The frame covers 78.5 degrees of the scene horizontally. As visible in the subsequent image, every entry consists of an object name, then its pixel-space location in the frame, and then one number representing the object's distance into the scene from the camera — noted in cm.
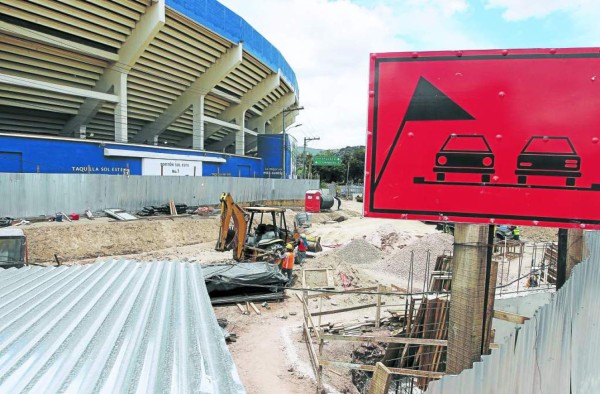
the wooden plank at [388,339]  586
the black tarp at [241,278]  1062
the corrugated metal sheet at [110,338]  259
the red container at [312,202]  3081
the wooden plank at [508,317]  461
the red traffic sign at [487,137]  197
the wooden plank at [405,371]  551
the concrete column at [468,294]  197
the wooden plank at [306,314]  823
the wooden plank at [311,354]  684
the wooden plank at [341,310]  839
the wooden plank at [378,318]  920
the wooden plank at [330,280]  1243
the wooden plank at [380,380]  448
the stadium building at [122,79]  1952
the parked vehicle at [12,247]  889
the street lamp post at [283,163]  3995
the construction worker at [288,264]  1209
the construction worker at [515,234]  1963
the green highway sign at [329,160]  5700
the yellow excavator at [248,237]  1355
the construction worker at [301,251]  1534
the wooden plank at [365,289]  1061
